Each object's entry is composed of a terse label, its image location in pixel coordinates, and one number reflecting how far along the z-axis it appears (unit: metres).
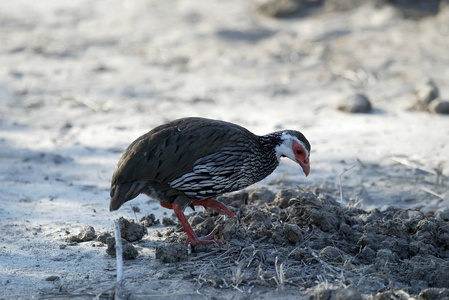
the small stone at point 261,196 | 12.36
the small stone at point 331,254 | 9.72
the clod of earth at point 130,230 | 10.66
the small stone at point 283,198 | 11.70
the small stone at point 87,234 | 10.78
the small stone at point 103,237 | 10.59
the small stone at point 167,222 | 11.62
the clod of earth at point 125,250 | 9.92
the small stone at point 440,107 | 17.61
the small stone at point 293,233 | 10.22
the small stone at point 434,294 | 8.33
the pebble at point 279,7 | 25.67
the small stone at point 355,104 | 17.98
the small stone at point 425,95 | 17.97
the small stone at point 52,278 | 9.34
